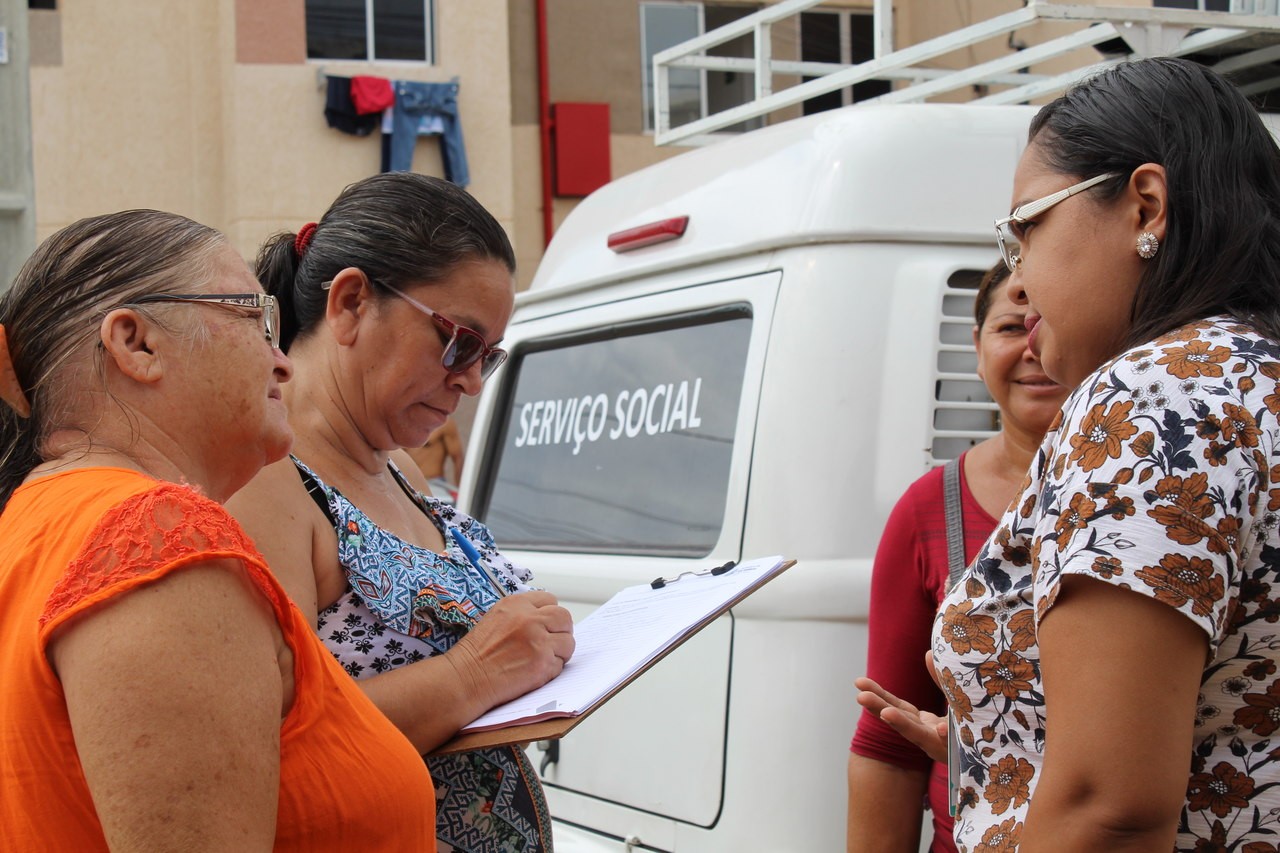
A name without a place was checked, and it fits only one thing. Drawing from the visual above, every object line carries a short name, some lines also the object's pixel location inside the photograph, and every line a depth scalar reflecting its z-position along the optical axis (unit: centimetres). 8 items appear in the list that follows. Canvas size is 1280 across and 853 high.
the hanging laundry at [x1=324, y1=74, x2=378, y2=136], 1461
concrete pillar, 335
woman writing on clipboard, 189
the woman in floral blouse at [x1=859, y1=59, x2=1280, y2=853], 133
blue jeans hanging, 1473
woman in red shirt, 247
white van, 276
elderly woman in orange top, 128
